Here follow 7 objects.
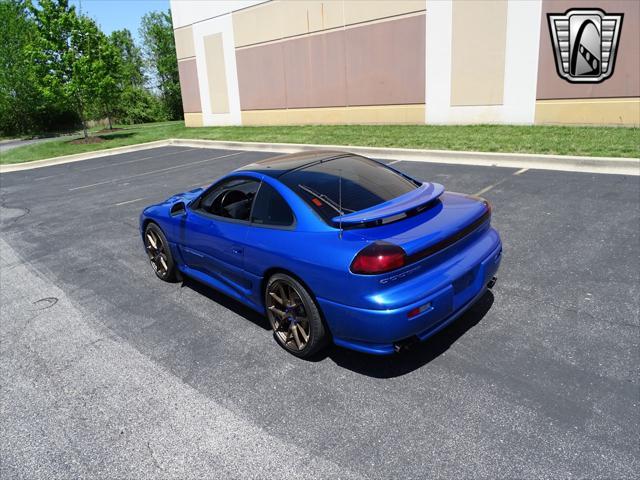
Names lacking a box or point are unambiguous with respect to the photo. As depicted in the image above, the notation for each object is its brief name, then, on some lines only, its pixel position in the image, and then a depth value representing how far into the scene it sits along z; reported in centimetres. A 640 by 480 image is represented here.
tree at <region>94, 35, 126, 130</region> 2342
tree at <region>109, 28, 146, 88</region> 5319
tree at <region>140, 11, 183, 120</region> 4578
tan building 1422
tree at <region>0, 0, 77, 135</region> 3334
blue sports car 328
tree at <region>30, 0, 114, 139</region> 2220
